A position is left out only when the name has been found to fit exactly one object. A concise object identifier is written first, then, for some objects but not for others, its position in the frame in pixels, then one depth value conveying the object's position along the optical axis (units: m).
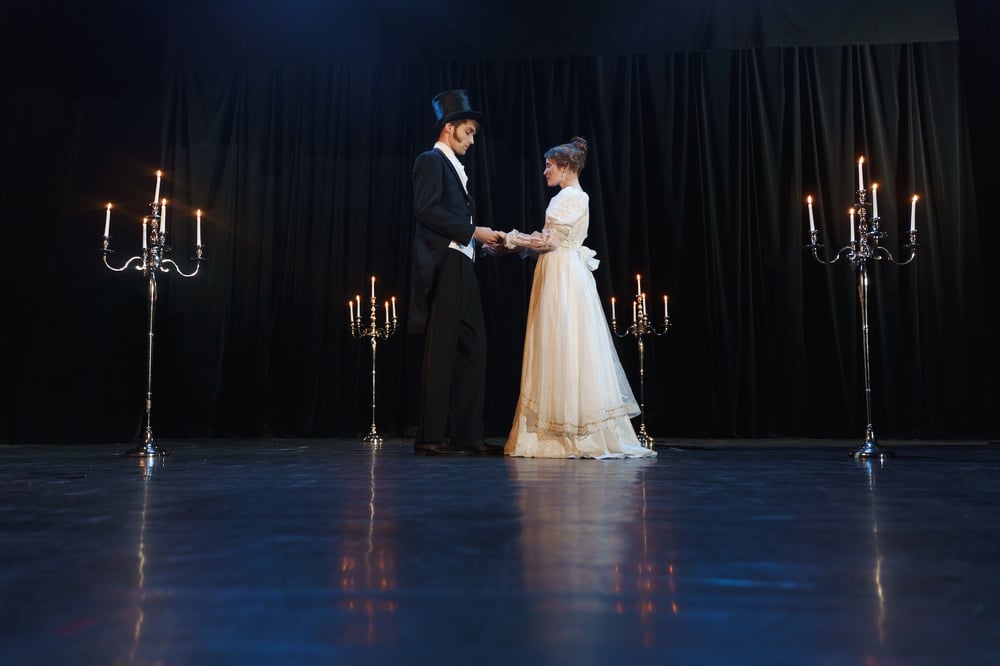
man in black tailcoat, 3.79
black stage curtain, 6.22
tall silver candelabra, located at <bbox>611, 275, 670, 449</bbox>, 5.51
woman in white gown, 3.66
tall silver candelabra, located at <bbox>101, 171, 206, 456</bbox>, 4.01
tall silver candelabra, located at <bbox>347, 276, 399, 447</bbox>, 6.00
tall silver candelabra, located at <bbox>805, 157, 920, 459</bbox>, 3.75
